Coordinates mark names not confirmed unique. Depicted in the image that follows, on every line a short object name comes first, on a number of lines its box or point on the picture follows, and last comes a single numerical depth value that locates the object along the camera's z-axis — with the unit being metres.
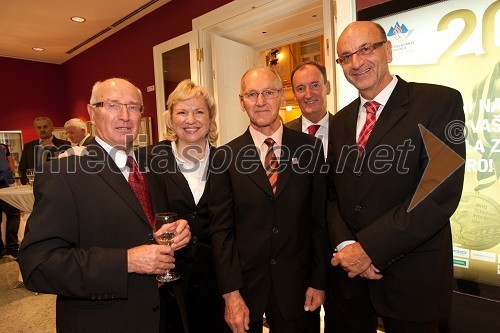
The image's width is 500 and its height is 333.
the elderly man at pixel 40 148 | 4.86
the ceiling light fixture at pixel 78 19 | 5.30
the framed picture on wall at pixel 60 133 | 7.98
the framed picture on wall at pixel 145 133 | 5.46
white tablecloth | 3.61
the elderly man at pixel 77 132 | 4.91
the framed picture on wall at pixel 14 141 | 7.19
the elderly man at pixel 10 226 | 4.95
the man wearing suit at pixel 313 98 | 2.31
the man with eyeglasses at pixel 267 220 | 1.50
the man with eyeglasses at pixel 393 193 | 1.22
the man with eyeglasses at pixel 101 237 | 1.12
